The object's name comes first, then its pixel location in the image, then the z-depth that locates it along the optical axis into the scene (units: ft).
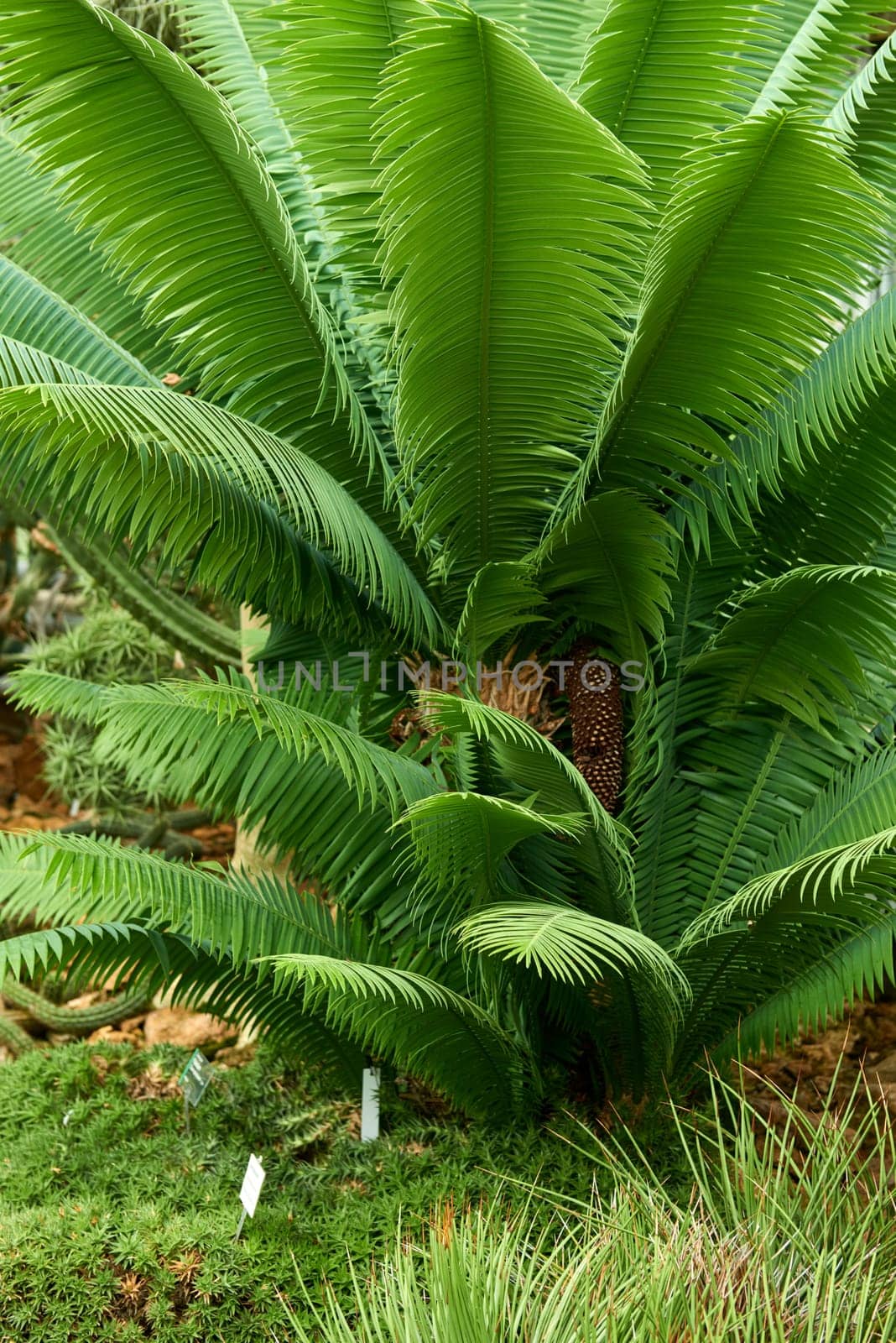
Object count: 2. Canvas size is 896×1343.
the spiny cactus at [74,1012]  15.58
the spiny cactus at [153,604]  15.58
